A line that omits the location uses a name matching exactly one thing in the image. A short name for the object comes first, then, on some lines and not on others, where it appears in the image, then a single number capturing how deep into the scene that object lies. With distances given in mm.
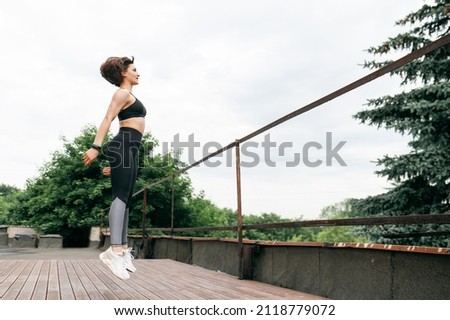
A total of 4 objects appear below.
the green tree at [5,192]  65200
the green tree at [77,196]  18656
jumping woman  2428
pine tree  8039
